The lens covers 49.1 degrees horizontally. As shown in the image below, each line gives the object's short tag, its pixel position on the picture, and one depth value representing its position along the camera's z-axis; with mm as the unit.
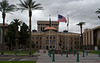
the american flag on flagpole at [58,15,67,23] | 28806
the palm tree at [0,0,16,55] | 21557
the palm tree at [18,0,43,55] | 21520
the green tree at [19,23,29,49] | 47003
